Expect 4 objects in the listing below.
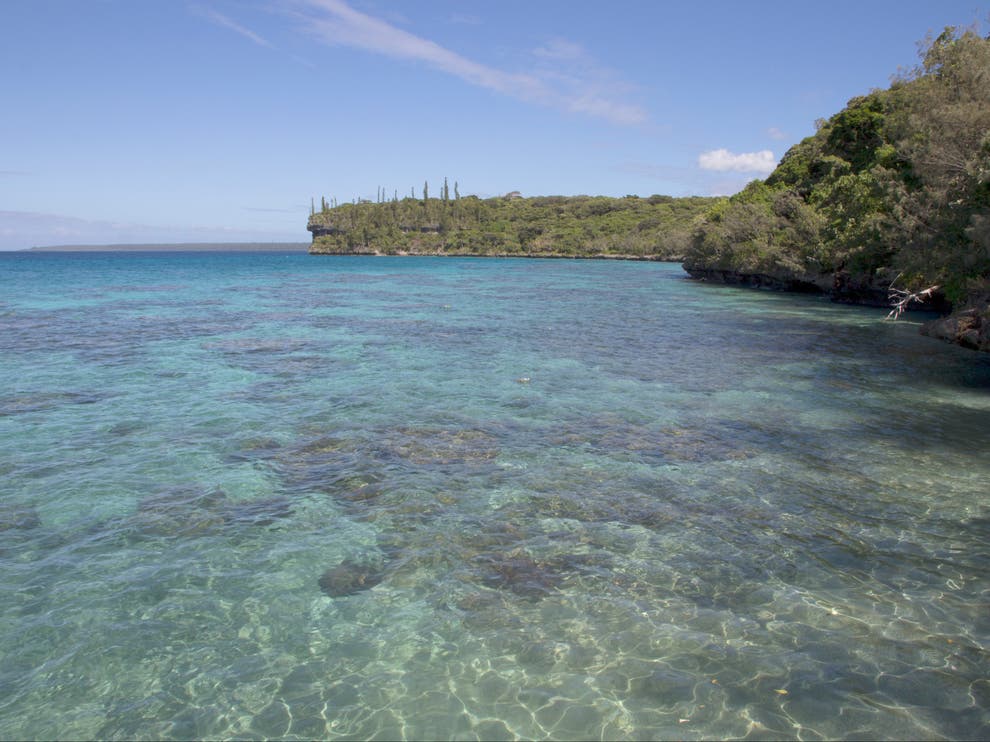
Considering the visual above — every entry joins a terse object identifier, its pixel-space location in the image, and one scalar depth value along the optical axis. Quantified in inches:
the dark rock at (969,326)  919.7
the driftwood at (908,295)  1239.8
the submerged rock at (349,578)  288.6
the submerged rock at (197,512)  339.3
